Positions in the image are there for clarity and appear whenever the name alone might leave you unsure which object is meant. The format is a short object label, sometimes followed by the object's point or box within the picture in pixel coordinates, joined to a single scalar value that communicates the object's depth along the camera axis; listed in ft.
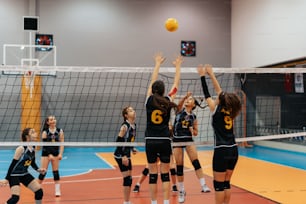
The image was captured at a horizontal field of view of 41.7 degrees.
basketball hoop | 48.42
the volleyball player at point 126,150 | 19.42
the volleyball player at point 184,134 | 22.11
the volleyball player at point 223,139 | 16.18
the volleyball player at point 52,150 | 23.77
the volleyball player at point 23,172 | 17.69
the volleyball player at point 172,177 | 24.57
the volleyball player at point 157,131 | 17.29
